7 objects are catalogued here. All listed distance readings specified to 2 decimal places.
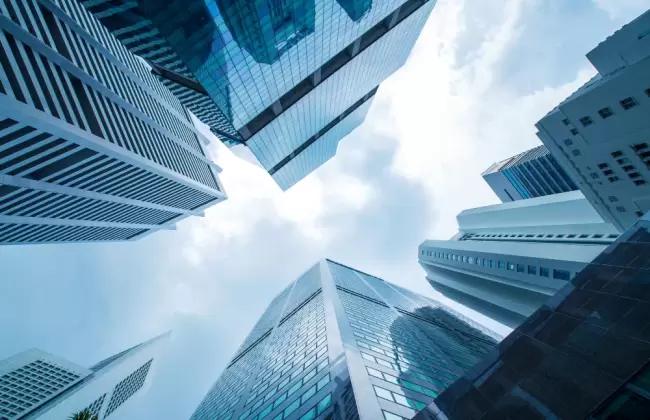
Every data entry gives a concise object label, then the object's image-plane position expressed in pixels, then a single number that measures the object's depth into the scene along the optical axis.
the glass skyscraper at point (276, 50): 35.25
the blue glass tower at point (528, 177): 103.50
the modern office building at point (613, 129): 32.50
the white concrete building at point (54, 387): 89.12
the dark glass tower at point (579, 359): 10.76
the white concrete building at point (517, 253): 50.56
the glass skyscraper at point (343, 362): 17.77
